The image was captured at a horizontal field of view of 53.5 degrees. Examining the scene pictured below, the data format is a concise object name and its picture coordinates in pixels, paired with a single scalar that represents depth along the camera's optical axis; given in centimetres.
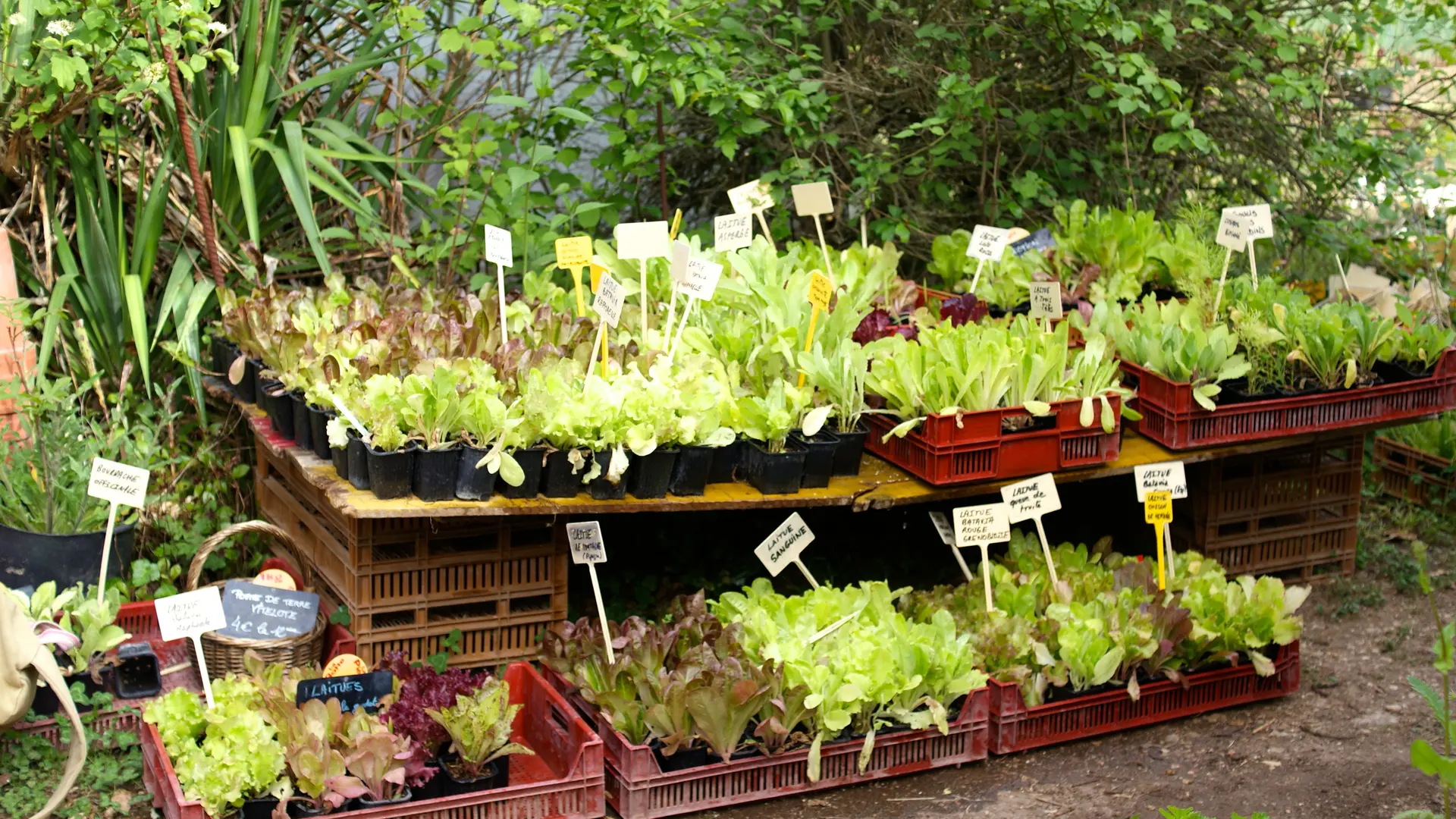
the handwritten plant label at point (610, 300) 370
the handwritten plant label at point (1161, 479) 388
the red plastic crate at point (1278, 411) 420
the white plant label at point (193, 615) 316
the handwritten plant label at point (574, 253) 398
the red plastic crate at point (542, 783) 299
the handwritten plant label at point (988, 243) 497
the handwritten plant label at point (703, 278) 385
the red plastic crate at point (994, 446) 377
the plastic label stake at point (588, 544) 339
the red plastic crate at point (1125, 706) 355
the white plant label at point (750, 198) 468
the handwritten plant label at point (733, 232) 458
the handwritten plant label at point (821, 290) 388
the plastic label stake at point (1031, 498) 372
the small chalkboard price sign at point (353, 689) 316
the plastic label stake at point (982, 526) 365
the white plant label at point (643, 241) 396
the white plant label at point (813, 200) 479
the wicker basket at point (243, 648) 349
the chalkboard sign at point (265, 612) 354
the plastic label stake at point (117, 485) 347
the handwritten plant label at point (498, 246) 396
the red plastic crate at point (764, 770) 318
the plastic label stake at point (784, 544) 361
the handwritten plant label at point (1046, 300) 461
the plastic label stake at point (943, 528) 389
